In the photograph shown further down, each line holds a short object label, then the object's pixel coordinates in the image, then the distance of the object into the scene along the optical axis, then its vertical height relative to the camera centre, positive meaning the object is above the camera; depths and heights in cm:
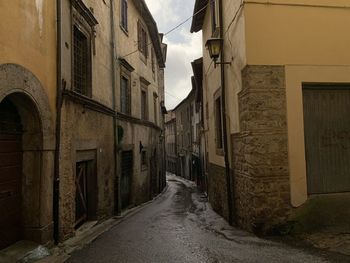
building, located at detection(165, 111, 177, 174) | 4251 +79
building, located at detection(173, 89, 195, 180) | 3133 +140
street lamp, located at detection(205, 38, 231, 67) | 820 +228
